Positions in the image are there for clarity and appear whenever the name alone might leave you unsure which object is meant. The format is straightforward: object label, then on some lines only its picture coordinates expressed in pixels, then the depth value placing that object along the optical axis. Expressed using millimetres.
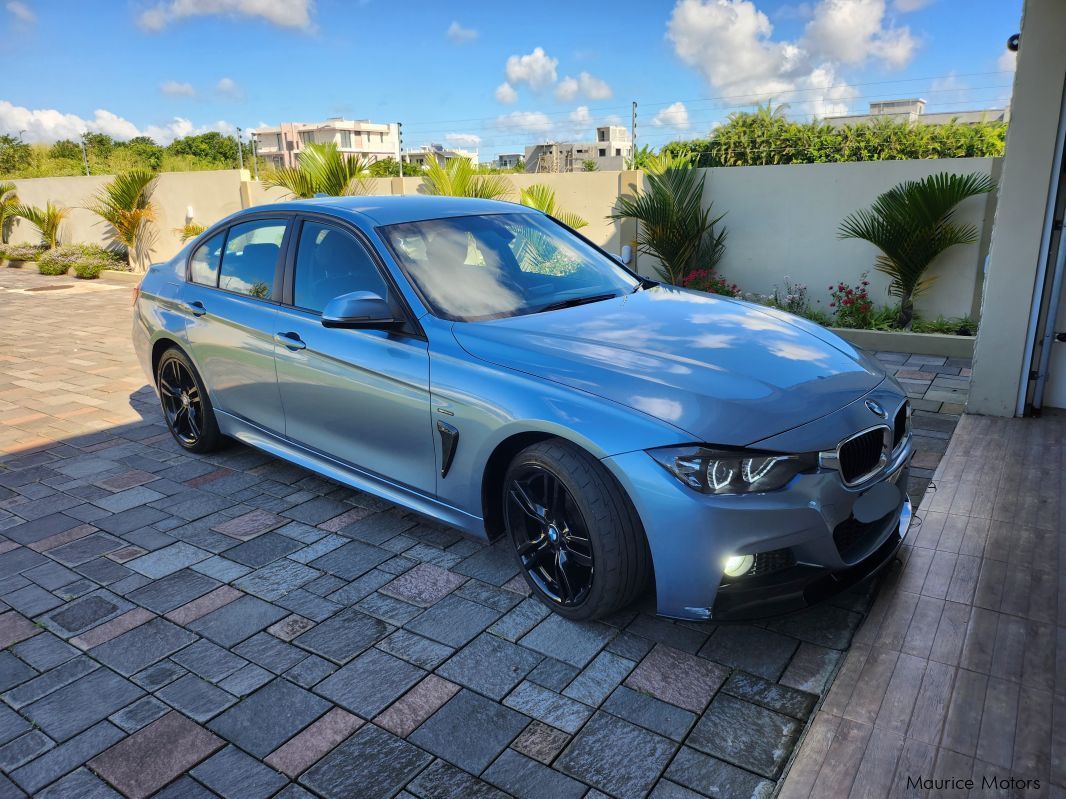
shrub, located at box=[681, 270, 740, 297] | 9148
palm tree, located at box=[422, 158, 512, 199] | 10445
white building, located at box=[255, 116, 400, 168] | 111438
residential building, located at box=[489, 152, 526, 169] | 100800
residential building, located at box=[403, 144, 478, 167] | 104188
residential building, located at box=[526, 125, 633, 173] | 88562
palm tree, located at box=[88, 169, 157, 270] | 15648
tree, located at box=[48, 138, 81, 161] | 48472
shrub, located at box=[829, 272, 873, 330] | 8305
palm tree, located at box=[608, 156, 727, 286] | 9078
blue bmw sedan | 2541
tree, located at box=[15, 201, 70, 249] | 18250
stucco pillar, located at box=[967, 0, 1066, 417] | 4715
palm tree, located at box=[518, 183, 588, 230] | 10305
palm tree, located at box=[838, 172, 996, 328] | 7645
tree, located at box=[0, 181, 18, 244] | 19984
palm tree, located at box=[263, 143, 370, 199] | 11453
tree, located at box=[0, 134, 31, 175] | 42469
